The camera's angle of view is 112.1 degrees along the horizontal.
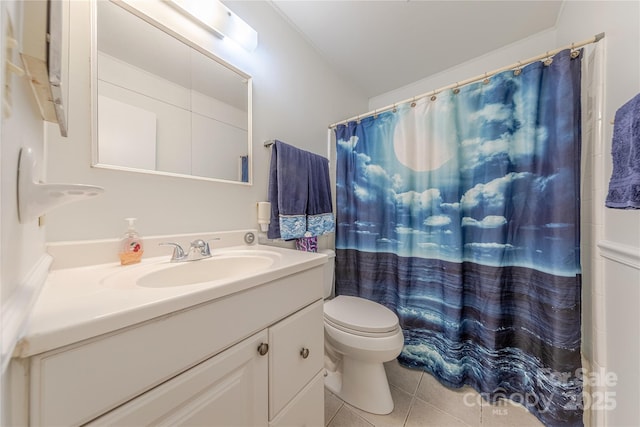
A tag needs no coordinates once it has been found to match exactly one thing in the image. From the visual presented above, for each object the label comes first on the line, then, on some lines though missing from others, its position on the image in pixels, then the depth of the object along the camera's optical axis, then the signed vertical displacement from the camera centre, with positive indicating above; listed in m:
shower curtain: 0.97 -0.11
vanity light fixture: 0.91 +0.88
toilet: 1.04 -0.67
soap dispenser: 0.72 -0.12
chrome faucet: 0.80 -0.15
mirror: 0.74 +0.45
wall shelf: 0.36 +0.03
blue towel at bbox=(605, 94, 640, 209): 0.62 +0.17
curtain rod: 0.90 +0.73
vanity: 0.32 -0.27
